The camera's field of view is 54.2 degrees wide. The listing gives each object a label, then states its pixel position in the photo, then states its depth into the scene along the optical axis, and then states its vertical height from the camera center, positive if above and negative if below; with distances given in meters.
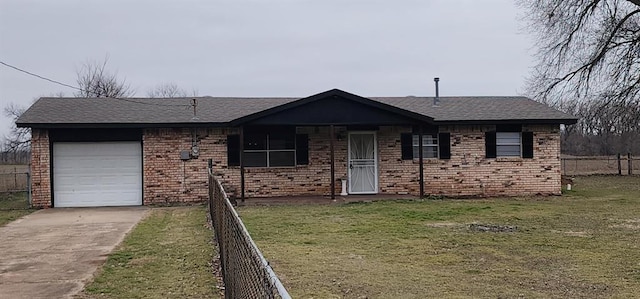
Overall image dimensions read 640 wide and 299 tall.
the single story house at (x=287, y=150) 18.09 +0.11
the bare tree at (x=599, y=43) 25.12 +4.32
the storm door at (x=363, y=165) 19.83 -0.39
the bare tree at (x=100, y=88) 44.09 +4.93
